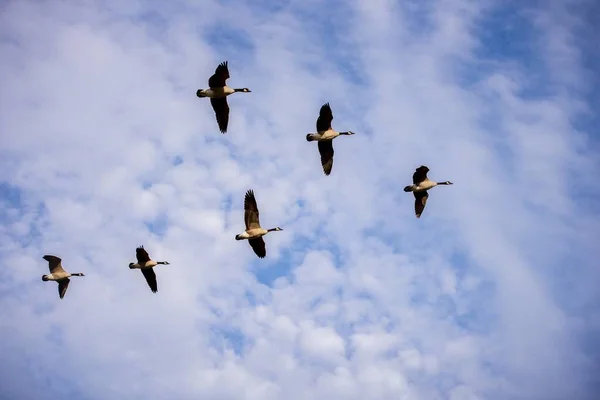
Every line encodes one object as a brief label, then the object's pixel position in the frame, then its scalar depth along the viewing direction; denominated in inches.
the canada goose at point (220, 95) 1196.5
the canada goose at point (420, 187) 1314.0
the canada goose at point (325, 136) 1233.1
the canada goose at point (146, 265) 1333.7
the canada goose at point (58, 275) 1493.6
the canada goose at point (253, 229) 1226.6
